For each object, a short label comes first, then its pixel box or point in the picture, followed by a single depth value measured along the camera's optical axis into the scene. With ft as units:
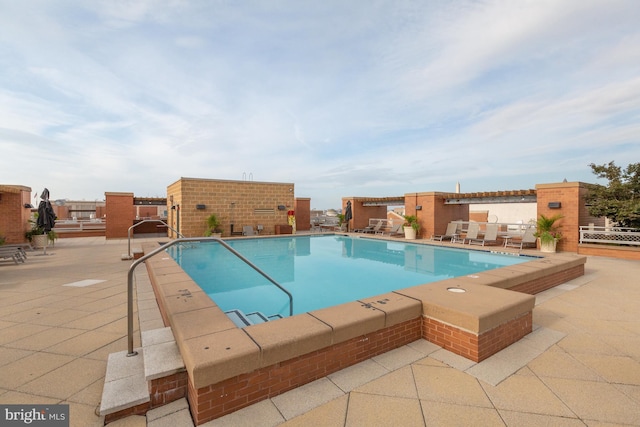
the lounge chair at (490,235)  36.09
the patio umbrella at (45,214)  32.45
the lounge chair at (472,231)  38.43
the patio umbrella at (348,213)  55.21
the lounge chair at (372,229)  53.88
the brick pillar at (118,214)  47.00
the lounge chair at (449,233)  41.39
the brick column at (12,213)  34.09
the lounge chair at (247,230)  47.70
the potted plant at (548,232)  29.96
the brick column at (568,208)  29.76
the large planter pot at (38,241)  35.09
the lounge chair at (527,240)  32.73
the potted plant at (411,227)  43.68
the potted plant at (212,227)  43.96
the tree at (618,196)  27.94
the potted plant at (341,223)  57.16
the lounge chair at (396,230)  50.02
